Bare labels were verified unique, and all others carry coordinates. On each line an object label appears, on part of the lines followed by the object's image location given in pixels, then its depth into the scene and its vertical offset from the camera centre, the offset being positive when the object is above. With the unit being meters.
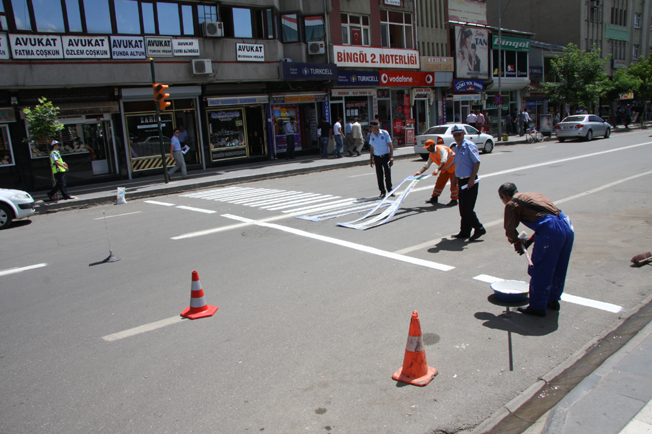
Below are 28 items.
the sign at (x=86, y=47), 17.19 +3.52
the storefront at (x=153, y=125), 19.98 +0.74
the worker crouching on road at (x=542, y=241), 4.81 -1.20
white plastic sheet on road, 9.43 -1.76
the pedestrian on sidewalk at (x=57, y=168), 14.58 -0.53
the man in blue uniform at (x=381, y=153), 11.93 -0.58
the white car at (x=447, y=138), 22.28 -0.65
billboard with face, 33.97 +4.85
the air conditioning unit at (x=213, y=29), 20.08 +4.47
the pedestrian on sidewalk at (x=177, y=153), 18.70 -0.42
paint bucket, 5.32 -1.82
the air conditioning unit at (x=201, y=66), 19.62 +2.92
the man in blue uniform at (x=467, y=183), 8.00 -0.97
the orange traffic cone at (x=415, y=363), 3.84 -1.83
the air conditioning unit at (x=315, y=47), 24.31 +4.15
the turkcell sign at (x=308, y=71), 22.27 +2.87
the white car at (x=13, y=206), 11.53 -1.24
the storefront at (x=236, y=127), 22.43 +0.54
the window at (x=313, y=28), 24.44 +5.11
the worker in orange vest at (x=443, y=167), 10.82 -0.93
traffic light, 16.28 +1.56
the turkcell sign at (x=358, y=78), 25.64 +2.71
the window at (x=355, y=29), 26.81 +5.47
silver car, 28.06 -0.73
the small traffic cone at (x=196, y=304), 5.42 -1.77
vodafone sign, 28.08 +2.82
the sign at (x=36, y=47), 16.22 +3.46
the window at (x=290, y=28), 23.64 +5.05
